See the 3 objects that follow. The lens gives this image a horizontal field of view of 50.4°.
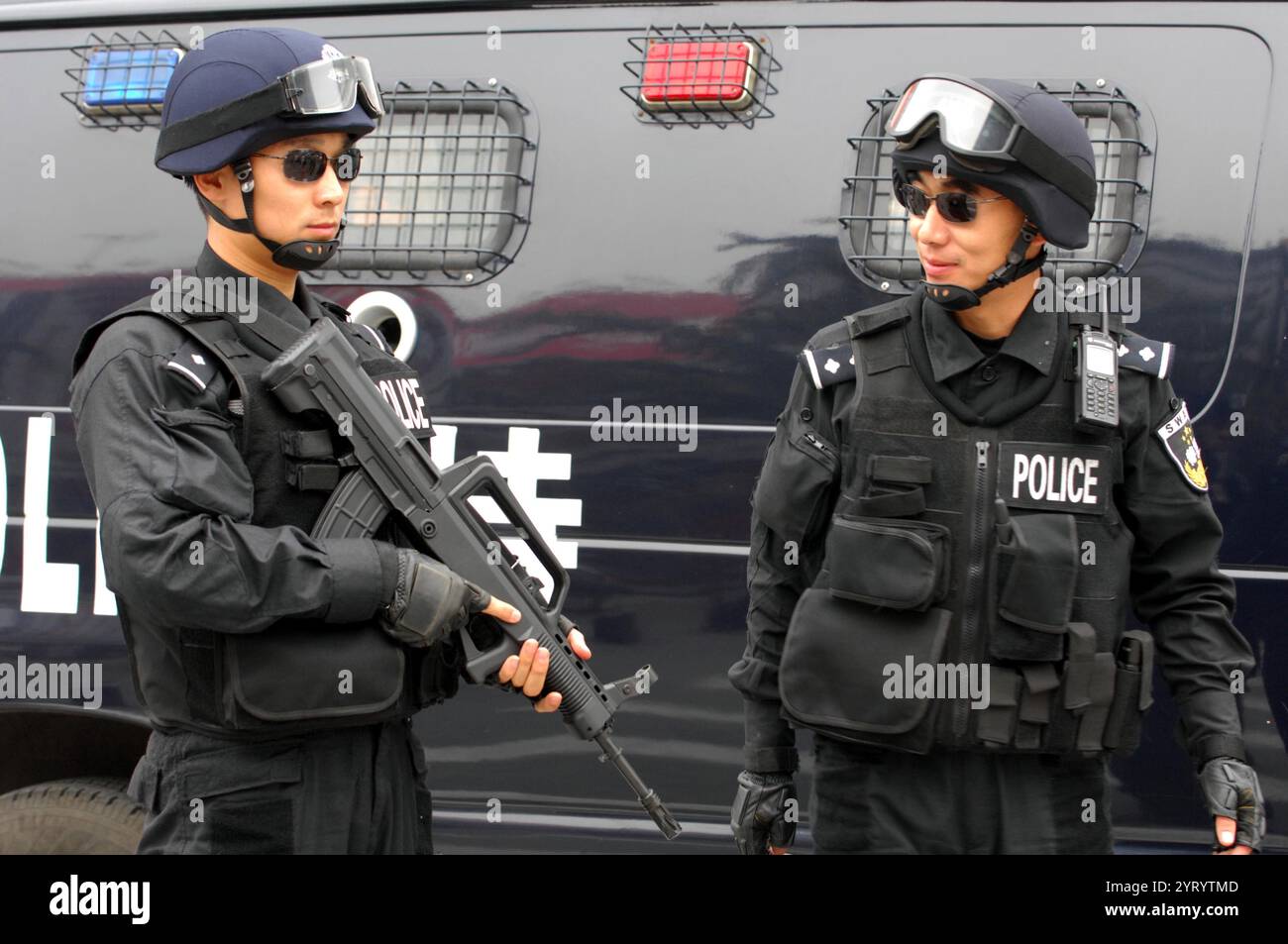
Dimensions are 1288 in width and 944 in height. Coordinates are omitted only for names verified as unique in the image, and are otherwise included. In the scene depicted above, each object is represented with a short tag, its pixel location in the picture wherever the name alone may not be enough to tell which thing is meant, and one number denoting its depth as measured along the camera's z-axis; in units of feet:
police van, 8.38
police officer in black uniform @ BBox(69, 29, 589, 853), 6.14
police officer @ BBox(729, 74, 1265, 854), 6.77
